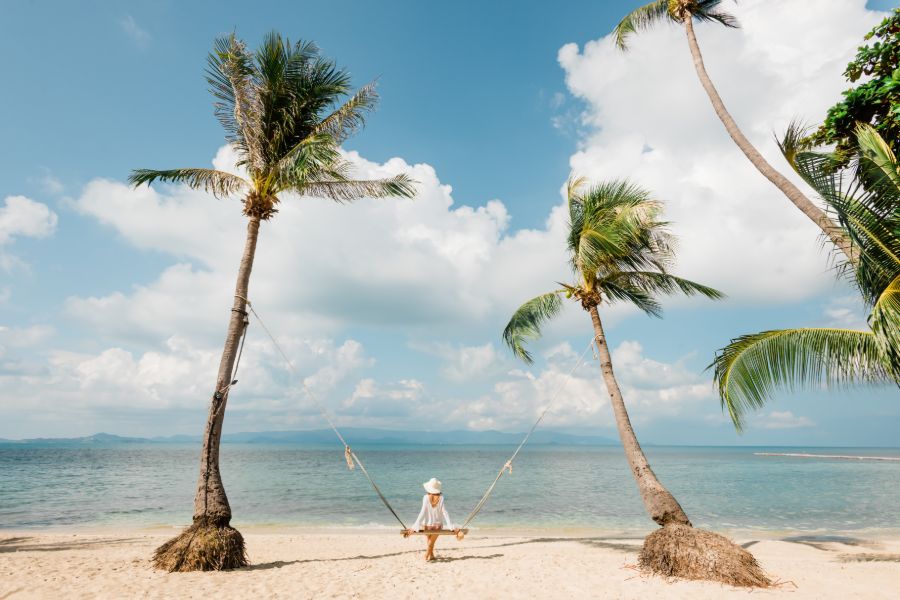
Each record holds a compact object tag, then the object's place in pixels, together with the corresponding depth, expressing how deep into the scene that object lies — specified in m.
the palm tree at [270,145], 8.30
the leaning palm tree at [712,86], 5.86
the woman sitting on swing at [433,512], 8.34
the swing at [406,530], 7.98
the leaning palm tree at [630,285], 7.50
